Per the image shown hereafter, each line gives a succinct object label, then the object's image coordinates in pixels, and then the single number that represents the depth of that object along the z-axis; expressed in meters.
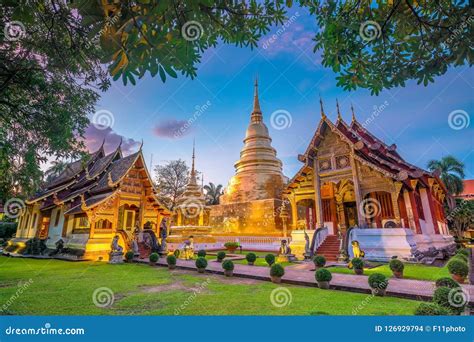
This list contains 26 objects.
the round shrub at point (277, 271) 7.68
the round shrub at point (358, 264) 8.90
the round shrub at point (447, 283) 4.55
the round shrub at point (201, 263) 9.71
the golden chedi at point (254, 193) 25.16
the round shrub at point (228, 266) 8.84
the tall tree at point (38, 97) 5.59
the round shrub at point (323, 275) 6.85
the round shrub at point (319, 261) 9.86
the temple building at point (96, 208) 14.39
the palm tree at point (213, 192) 47.16
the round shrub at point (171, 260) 11.02
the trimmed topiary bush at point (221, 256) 12.67
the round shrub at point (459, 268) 7.30
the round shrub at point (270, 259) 10.88
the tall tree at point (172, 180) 35.72
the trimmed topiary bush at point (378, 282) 6.02
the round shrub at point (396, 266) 8.08
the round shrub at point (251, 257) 11.59
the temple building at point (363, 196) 12.79
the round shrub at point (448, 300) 3.99
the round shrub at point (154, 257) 11.94
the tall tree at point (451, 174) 29.91
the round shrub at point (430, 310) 3.55
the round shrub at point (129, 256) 13.10
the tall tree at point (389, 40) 3.35
